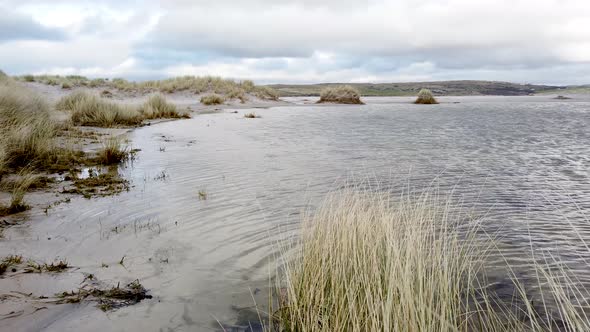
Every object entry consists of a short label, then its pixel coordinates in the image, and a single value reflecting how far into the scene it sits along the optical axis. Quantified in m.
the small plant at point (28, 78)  31.09
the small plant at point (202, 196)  5.82
